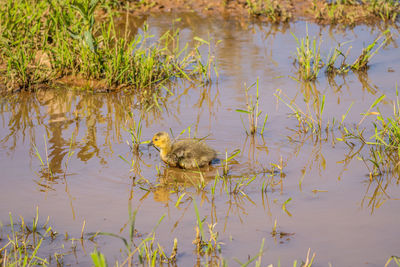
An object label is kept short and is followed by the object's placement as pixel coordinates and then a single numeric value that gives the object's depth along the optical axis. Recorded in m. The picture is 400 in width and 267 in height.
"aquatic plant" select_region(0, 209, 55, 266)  8.05
